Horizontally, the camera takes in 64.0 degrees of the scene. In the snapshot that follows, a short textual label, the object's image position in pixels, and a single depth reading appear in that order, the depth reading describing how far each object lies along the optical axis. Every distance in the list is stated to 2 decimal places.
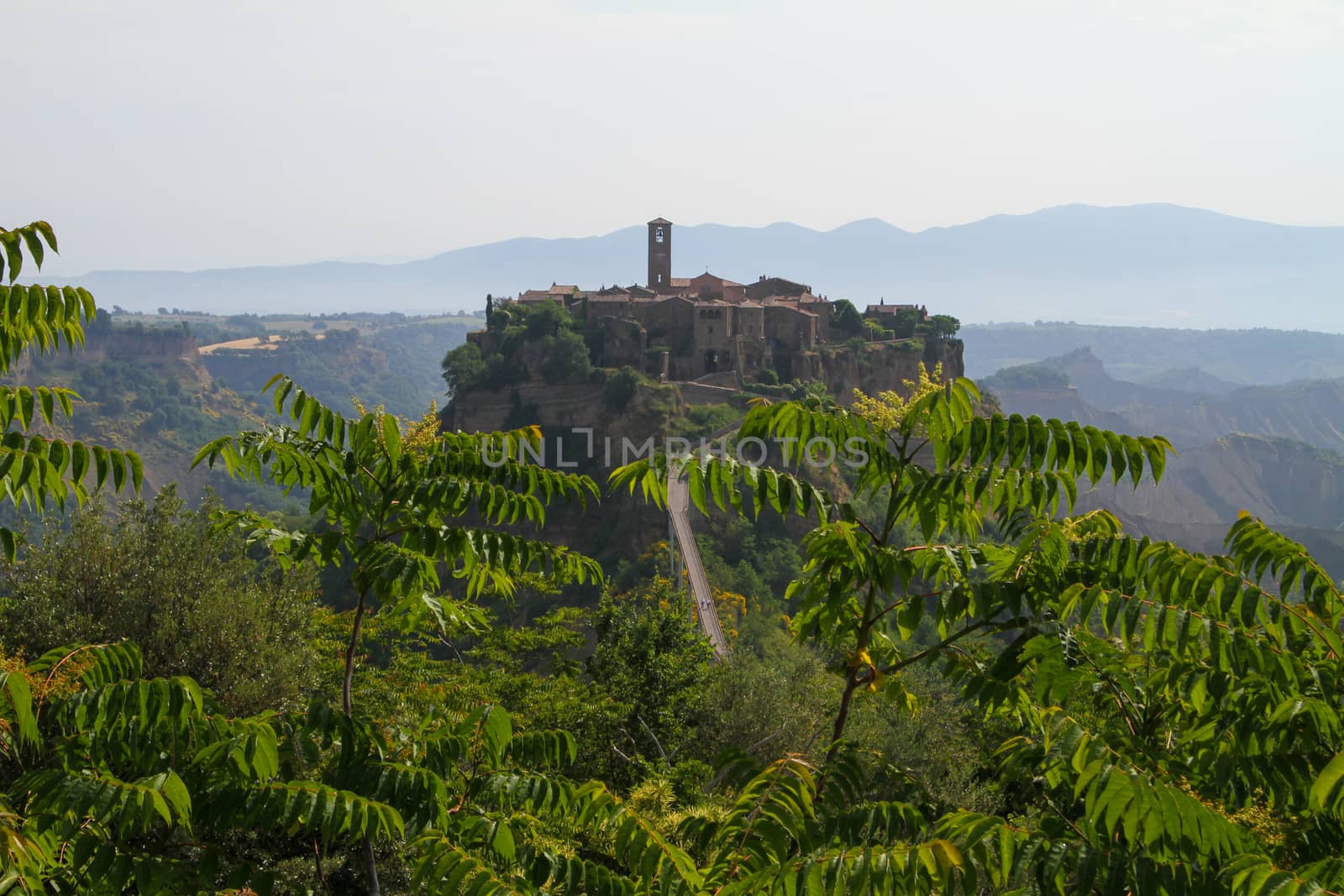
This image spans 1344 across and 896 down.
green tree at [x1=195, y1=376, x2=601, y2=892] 5.65
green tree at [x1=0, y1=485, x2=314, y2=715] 19.75
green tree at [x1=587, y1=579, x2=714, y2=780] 21.36
